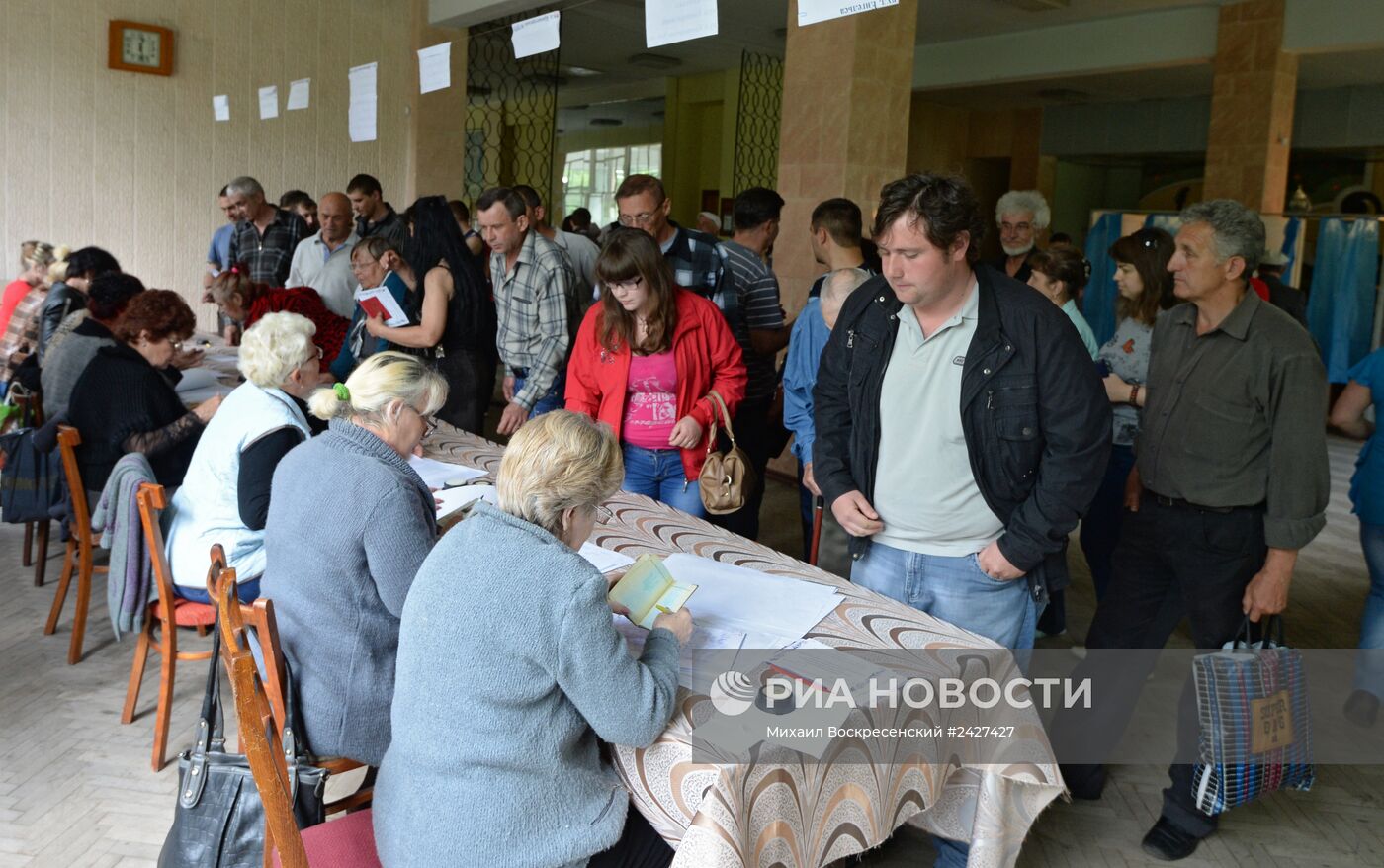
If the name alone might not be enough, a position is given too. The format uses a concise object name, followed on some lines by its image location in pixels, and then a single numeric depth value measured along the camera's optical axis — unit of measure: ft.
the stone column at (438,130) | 29.04
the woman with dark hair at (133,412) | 11.38
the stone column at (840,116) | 17.67
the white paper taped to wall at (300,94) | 22.41
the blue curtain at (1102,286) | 32.14
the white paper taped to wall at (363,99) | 19.85
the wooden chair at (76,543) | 10.80
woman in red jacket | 10.75
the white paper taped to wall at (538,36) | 13.66
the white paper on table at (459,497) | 8.82
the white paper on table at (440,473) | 9.87
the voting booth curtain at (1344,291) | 31.19
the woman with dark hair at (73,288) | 15.99
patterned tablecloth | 5.39
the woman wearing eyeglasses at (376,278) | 14.84
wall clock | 26.89
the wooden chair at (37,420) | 14.16
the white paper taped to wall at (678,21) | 10.65
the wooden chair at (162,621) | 8.95
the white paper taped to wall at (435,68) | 16.75
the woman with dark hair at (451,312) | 14.46
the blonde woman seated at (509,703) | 5.36
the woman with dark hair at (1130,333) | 11.78
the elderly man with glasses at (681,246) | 13.23
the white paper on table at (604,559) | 7.94
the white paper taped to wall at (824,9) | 9.09
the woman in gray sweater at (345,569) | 6.84
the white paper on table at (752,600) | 6.90
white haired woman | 9.13
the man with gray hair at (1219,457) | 8.27
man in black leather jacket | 7.34
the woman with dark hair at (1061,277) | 12.75
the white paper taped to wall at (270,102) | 24.40
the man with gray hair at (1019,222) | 15.76
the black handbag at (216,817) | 6.30
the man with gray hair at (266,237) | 22.62
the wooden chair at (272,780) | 5.55
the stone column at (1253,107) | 25.96
